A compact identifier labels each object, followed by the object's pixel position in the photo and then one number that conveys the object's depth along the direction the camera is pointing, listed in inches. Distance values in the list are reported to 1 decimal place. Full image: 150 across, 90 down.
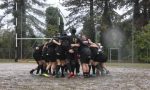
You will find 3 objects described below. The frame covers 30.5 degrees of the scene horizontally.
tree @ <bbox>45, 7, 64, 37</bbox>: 1456.7
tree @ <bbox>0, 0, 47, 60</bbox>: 1418.9
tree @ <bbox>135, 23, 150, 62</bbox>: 1183.9
